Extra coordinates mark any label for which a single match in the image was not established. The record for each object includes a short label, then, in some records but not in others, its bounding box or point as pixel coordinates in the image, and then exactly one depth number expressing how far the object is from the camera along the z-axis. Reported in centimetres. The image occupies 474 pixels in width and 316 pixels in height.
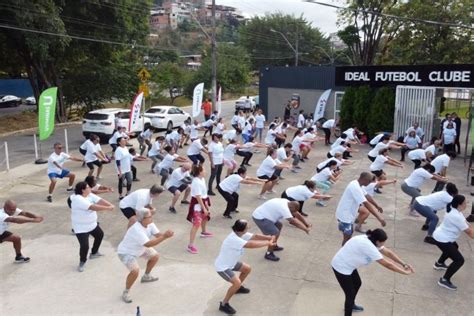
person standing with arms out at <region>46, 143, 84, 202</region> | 1148
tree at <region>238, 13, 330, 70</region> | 7431
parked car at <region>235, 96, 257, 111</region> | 3335
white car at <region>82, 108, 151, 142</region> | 2100
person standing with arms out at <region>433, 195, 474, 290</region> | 692
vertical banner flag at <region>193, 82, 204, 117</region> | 2148
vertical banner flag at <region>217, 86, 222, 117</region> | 2570
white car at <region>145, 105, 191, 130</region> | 2439
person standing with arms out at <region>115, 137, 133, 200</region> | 1142
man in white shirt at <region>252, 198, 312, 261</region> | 759
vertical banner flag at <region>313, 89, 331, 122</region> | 2269
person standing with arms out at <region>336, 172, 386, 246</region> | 795
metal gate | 1903
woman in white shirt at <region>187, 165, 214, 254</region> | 852
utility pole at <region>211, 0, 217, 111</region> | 2717
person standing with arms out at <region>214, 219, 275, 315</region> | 620
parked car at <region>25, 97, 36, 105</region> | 4228
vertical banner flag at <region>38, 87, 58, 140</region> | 1488
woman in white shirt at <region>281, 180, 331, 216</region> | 889
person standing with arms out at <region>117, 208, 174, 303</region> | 651
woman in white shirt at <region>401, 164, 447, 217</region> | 979
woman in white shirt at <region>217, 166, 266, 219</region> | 979
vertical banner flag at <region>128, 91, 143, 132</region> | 1831
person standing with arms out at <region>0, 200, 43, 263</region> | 759
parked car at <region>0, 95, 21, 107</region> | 3950
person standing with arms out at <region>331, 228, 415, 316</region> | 576
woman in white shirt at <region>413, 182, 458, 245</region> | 819
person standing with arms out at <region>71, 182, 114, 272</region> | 752
